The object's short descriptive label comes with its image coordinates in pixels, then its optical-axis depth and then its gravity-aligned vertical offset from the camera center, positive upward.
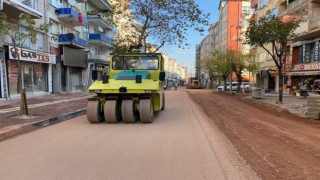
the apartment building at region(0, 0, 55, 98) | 14.44 +1.58
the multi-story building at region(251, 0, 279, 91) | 28.85 +2.58
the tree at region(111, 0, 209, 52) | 18.95 +5.77
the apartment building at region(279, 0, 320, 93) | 20.07 +3.21
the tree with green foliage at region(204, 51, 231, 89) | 28.44 +2.55
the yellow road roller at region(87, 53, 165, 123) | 7.80 -0.67
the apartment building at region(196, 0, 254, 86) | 55.54 +15.30
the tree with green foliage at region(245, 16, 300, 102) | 15.04 +3.46
